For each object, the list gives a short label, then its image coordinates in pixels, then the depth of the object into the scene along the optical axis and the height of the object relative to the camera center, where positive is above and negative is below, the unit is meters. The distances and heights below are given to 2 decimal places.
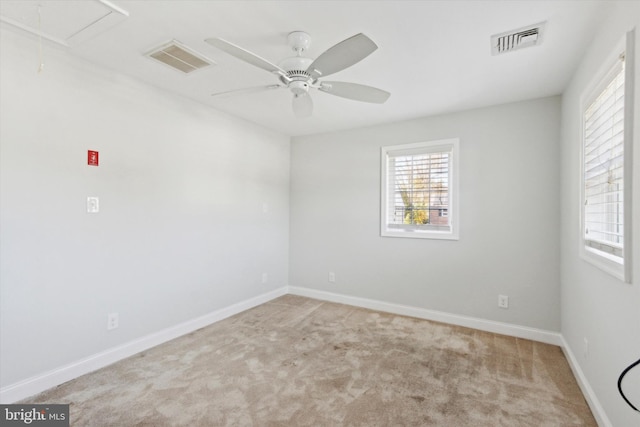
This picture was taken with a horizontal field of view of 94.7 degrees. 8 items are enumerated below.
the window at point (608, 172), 1.39 +0.25
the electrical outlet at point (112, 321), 2.43 -0.90
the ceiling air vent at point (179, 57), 2.10 +1.17
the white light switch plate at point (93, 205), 2.31 +0.06
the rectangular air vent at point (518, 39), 1.83 +1.14
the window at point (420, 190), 3.39 +0.29
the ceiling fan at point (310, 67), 1.53 +0.86
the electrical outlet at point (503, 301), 3.05 -0.91
